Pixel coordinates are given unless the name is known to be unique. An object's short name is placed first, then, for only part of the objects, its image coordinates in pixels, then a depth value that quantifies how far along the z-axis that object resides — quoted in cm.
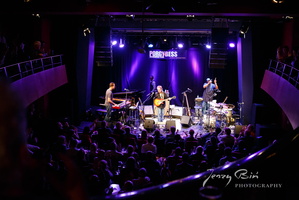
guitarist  1381
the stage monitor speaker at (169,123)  1211
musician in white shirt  1245
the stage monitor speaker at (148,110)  1505
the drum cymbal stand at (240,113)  1340
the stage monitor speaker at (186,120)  1341
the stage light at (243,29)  1235
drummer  1415
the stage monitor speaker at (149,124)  1234
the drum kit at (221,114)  1245
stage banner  1706
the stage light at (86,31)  1269
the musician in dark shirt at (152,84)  1622
